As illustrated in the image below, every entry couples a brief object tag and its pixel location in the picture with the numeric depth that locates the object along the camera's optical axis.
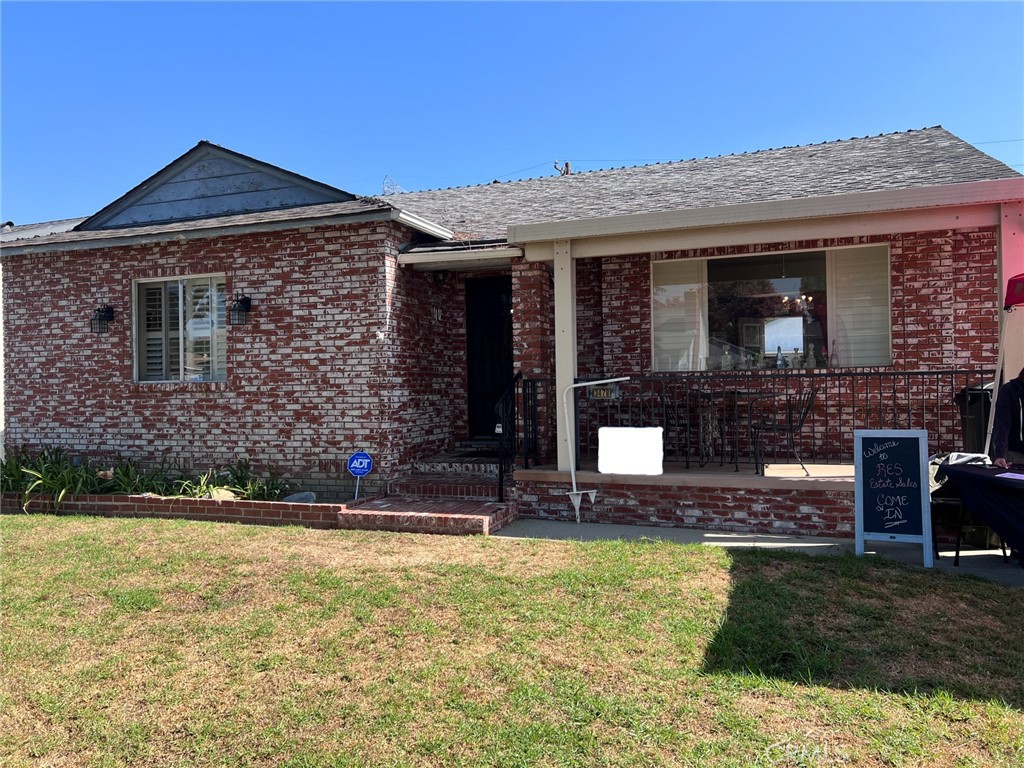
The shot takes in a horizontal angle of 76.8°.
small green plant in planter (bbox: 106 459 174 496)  7.89
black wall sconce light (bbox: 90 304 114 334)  8.95
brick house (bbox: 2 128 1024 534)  6.73
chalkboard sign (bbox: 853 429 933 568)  5.20
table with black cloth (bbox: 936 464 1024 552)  4.59
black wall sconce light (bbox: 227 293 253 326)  8.30
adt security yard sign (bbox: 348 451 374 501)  7.52
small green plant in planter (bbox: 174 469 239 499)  7.64
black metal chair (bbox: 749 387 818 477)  6.92
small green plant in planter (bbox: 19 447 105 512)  7.86
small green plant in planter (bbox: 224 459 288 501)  7.73
